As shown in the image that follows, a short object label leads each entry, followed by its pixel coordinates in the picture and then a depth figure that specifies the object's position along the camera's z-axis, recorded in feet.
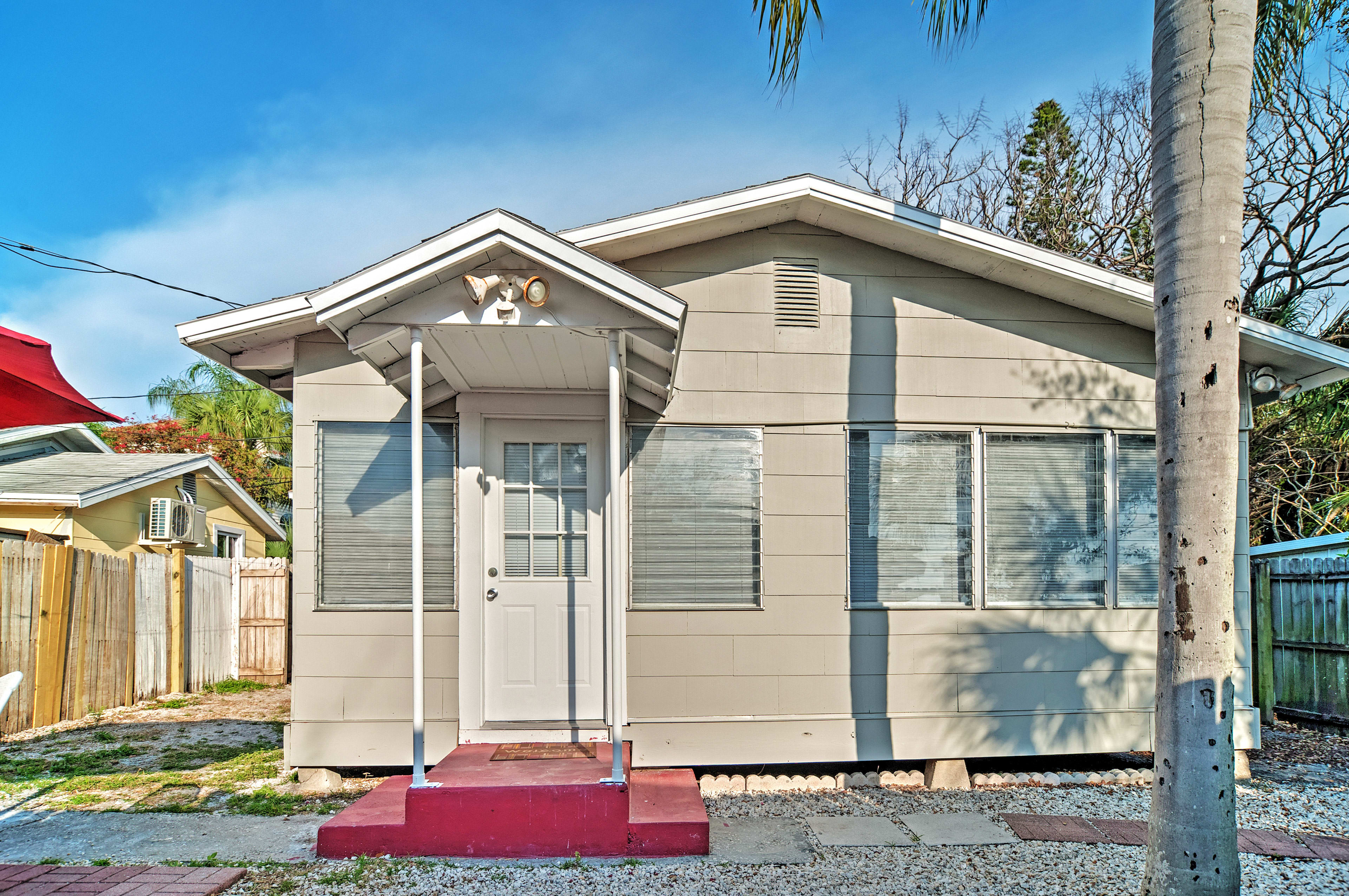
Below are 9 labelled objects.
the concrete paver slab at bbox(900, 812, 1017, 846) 14.74
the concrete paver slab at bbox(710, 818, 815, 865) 13.75
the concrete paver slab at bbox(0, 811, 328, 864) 13.52
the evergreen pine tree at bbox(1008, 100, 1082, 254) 46.85
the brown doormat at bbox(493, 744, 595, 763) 15.38
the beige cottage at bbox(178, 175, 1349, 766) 17.22
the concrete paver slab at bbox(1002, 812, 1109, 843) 14.62
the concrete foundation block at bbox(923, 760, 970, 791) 18.03
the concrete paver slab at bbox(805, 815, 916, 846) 14.70
